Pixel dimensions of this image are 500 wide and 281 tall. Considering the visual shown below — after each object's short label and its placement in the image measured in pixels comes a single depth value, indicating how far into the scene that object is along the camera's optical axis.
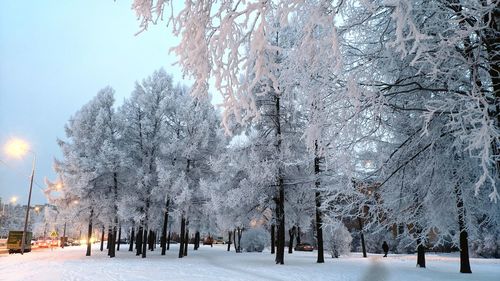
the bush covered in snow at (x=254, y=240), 38.41
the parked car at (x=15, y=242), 37.06
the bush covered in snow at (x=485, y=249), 32.03
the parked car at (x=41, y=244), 55.89
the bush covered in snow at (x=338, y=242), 31.16
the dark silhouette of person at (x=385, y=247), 32.18
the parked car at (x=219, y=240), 88.69
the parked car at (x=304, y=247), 48.42
